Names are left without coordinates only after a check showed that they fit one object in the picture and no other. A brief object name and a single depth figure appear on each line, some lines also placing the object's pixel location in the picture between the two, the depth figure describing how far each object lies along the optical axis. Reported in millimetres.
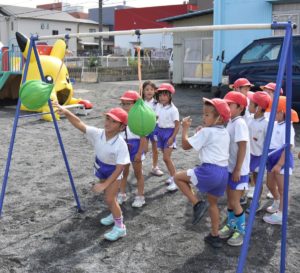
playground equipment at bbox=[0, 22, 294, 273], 2446
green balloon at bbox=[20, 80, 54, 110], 3459
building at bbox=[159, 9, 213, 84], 17203
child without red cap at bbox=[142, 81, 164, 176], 4867
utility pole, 27931
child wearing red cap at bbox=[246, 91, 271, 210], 3945
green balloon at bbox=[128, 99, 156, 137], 3252
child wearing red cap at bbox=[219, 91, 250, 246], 3447
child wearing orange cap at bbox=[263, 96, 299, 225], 3875
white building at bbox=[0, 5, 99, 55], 46625
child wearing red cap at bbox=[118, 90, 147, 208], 4320
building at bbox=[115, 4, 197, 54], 41844
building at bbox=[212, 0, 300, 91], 12898
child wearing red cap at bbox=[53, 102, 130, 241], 3459
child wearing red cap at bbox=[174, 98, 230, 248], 3234
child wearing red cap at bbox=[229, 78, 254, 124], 4711
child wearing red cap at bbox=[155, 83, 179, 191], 4727
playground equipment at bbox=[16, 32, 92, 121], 10121
